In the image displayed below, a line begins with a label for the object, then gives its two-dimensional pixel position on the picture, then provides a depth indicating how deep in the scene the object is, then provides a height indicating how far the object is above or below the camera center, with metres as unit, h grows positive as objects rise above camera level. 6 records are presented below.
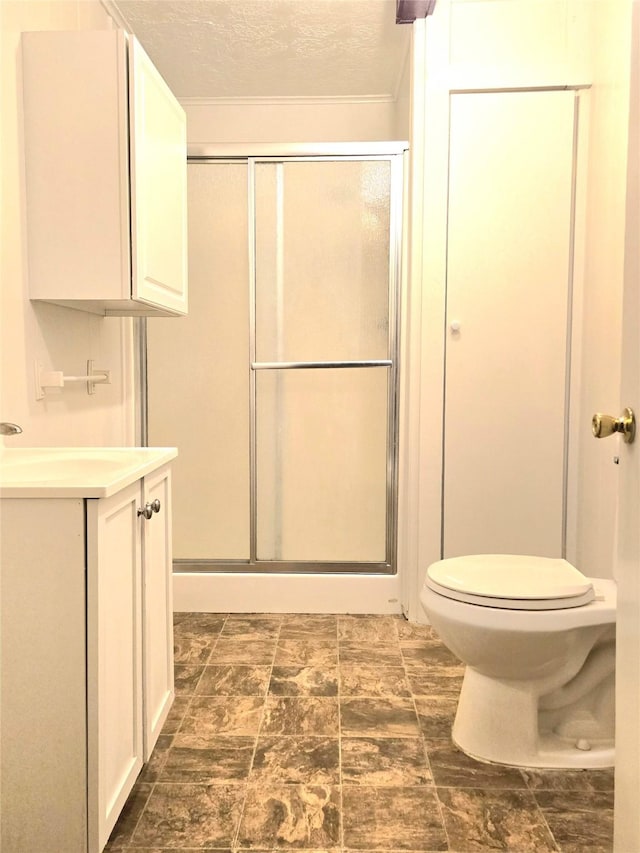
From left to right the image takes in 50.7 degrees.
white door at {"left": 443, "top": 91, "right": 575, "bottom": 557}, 2.64 +0.24
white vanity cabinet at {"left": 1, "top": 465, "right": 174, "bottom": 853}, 1.26 -0.56
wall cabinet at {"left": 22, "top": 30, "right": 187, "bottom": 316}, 1.82 +0.58
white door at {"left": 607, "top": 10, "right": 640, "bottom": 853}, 0.98 -0.26
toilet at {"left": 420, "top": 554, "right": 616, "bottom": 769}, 1.71 -0.73
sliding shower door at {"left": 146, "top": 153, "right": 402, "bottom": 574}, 2.94 +0.01
